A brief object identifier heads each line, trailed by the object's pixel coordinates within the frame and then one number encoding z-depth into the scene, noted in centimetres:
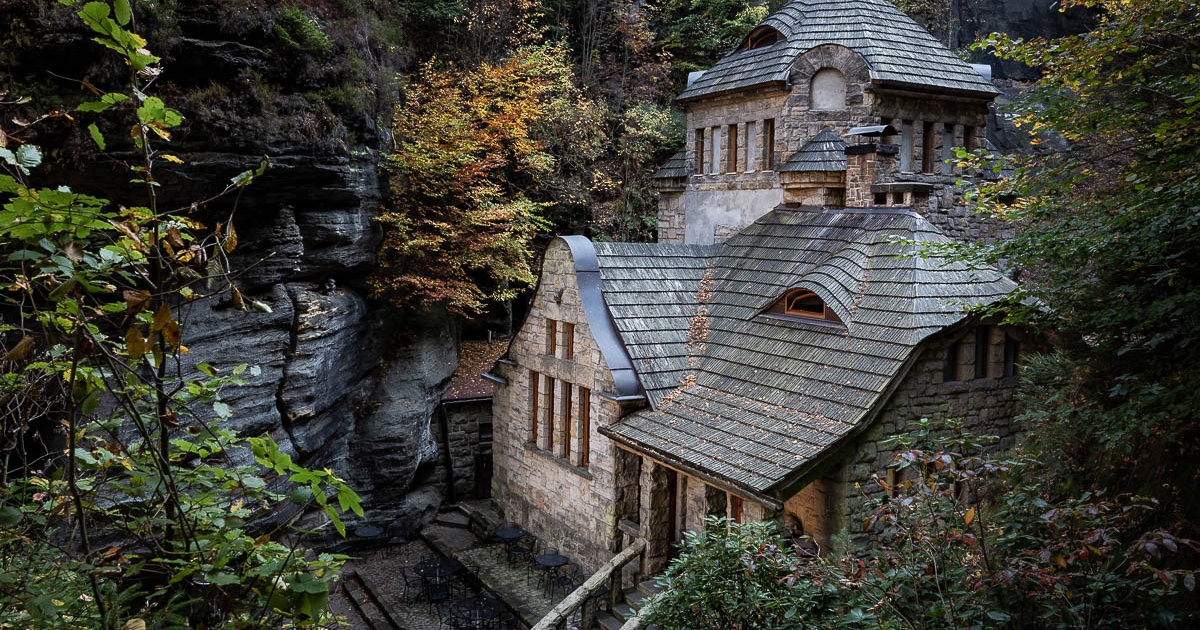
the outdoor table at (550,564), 1345
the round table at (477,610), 1265
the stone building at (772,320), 1076
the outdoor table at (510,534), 1497
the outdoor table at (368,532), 1596
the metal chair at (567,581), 1337
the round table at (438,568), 1432
